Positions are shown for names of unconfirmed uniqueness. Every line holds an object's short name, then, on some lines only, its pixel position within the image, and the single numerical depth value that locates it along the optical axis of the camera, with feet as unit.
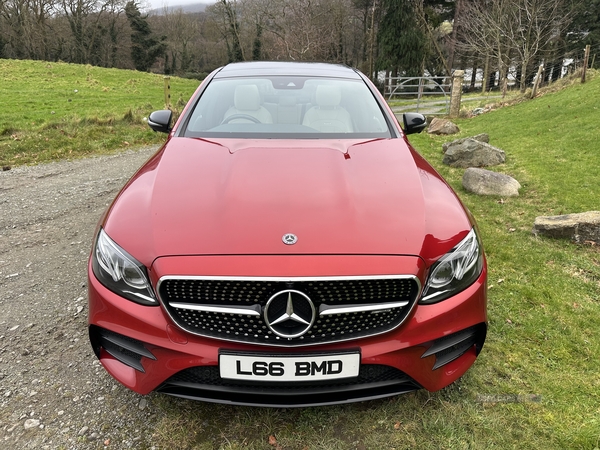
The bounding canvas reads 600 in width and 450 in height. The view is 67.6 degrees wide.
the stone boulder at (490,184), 17.92
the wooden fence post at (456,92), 49.44
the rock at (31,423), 6.36
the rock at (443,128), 37.76
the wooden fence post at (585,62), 46.91
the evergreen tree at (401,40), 109.19
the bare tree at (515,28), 74.13
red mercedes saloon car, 5.37
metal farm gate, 58.85
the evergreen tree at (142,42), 142.72
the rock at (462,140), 25.76
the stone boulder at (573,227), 12.80
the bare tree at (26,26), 119.85
